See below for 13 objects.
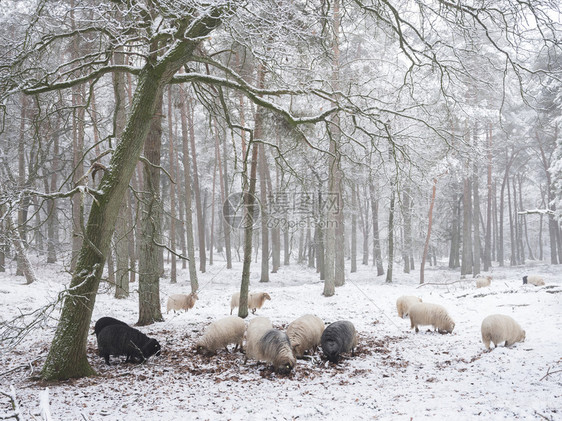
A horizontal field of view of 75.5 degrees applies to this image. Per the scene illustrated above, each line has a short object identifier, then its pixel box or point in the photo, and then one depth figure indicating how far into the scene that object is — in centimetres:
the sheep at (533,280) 1460
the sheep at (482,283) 1557
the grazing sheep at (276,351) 622
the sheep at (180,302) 1222
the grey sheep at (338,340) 691
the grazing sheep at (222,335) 722
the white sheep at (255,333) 683
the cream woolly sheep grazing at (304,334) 721
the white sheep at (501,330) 709
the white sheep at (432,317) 911
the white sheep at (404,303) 1091
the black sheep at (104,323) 733
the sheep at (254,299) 1219
